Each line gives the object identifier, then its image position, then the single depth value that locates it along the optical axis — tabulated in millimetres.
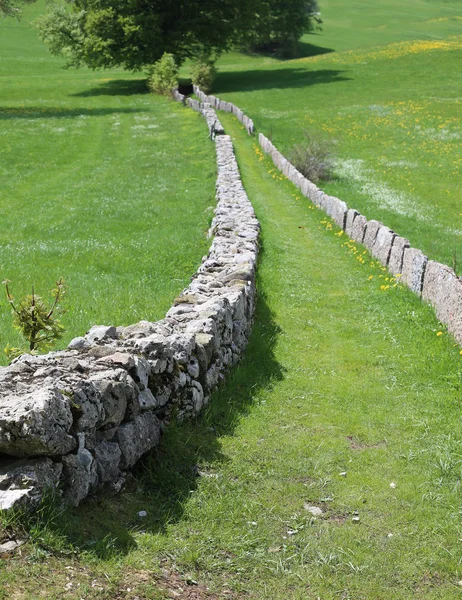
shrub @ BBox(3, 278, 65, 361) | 9164
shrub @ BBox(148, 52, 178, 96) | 53688
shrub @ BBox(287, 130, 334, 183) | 30172
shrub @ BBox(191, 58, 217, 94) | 56781
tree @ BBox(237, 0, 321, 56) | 59847
